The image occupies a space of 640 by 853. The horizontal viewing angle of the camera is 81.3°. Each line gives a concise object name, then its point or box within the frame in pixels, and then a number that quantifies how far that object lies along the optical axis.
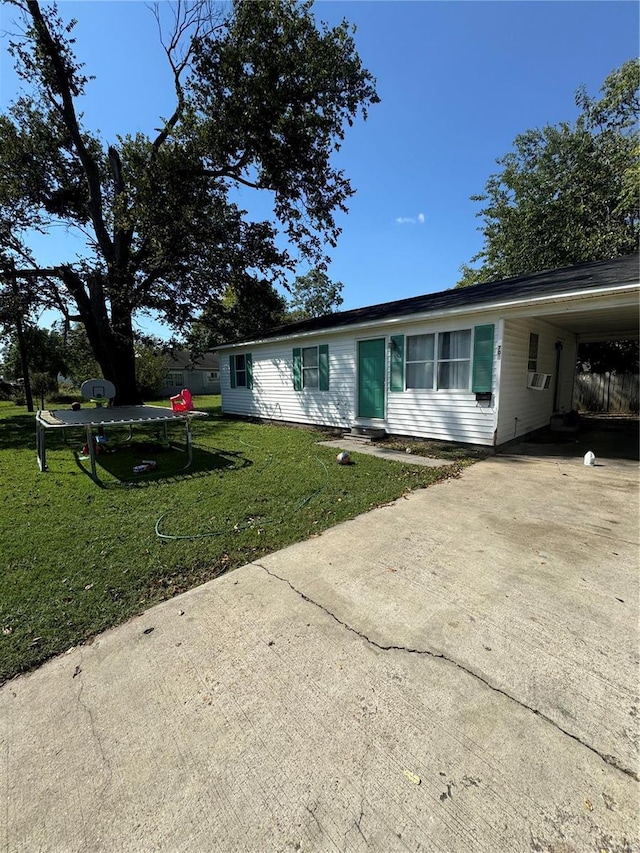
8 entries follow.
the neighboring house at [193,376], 31.78
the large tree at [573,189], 13.73
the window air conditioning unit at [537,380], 8.14
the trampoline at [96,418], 5.58
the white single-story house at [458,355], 6.73
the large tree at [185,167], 11.08
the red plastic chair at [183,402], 6.73
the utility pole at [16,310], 12.99
